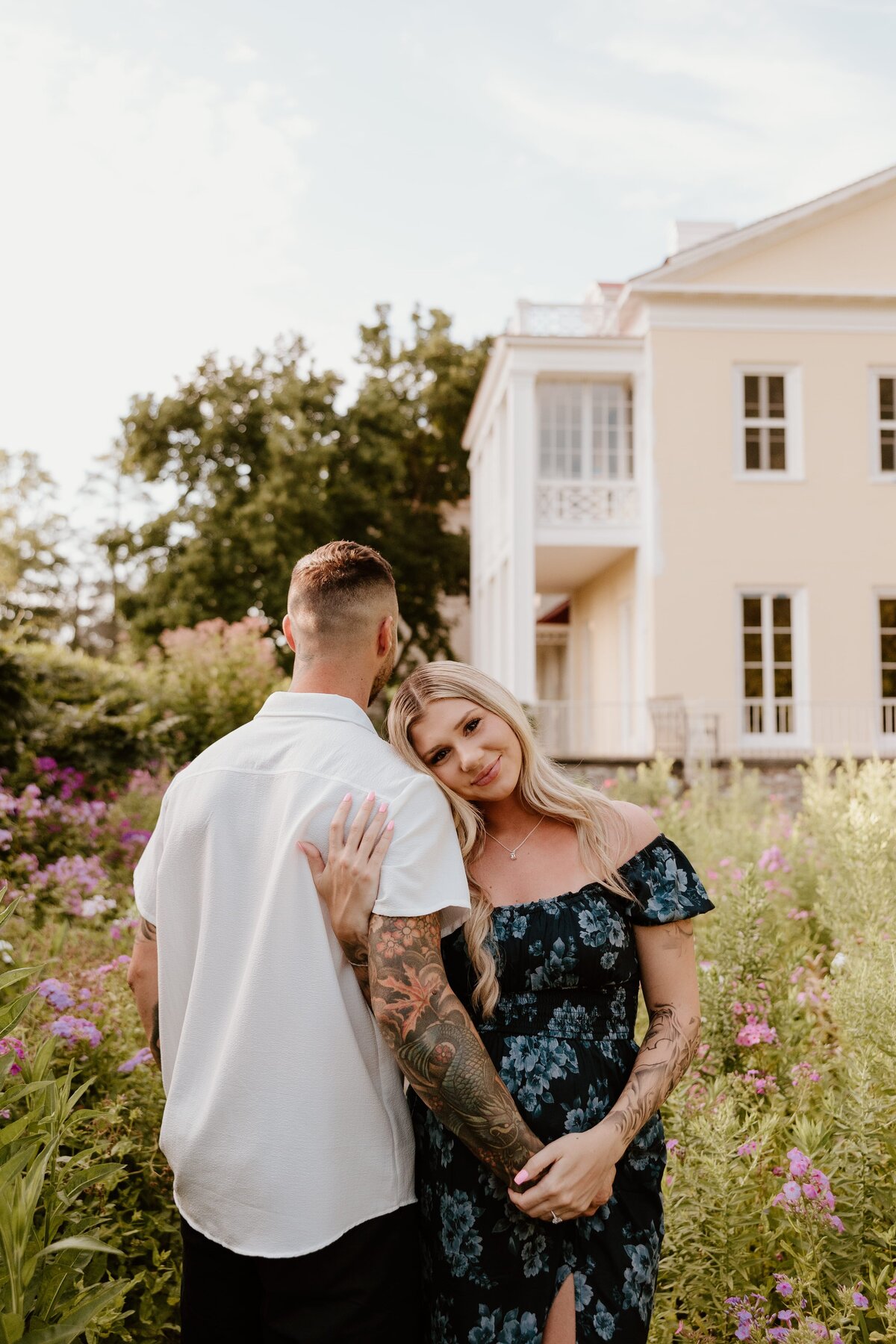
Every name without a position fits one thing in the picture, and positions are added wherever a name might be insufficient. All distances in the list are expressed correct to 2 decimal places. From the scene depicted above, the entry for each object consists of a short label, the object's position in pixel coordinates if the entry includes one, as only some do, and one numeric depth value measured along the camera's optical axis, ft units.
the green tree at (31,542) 135.64
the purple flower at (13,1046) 8.84
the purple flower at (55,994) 10.72
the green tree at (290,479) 82.79
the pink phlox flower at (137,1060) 10.38
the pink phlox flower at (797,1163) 7.91
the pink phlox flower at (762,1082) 10.75
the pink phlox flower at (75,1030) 10.38
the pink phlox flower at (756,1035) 11.59
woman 6.63
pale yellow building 55.42
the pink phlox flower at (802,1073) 10.98
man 6.20
